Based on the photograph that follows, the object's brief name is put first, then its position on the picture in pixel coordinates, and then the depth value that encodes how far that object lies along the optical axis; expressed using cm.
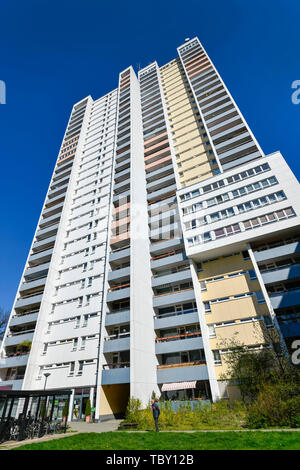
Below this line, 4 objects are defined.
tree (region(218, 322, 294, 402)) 1747
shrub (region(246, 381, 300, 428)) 1099
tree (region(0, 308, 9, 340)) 3896
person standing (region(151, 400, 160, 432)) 1246
